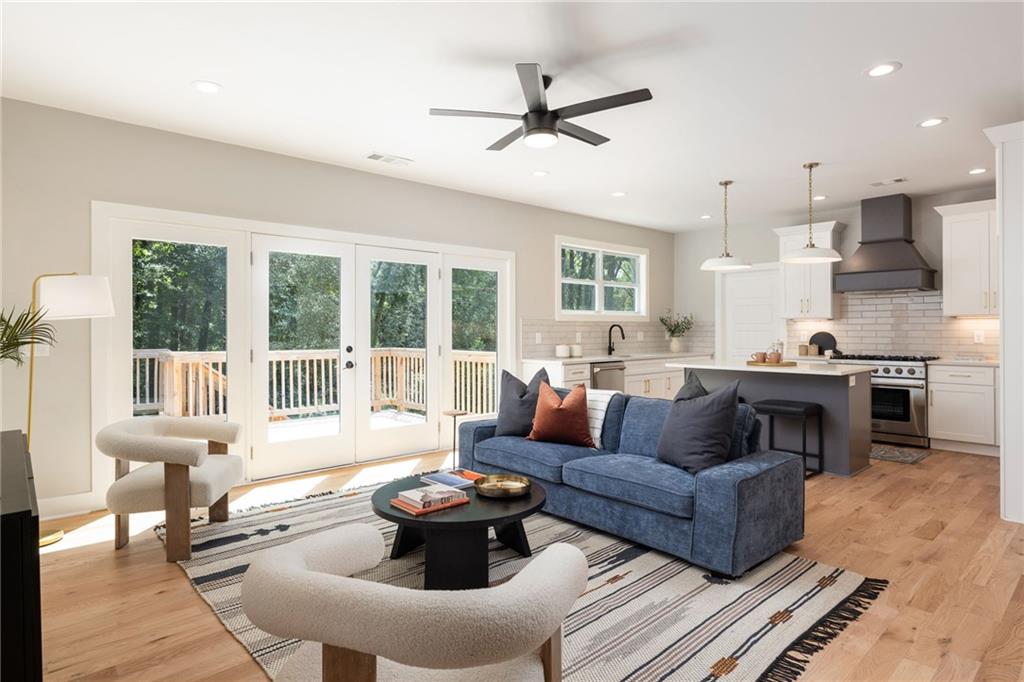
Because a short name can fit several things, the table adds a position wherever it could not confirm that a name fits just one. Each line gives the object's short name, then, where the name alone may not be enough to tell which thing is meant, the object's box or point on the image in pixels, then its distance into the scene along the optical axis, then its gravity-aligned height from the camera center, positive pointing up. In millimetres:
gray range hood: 5906 +892
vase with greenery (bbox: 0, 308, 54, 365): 3027 +56
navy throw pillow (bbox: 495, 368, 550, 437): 4012 -484
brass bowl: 2629 -707
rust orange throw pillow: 3766 -556
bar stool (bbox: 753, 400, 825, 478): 4574 -618
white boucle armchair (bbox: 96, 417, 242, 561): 2920 -768
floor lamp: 3166 +258
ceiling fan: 2758 +1210
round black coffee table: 2346 -860
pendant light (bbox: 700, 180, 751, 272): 5223 +699
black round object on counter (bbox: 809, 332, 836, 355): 6855 -50
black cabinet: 1147 -524
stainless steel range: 5730 -653
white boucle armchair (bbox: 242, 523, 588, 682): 964 -498
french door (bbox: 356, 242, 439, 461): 5148 -114
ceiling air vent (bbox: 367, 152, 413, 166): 4707 +1556
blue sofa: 2693 -816
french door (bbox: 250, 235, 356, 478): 4559 -122
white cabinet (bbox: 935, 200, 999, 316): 5508 +769
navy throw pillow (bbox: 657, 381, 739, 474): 2982 -516
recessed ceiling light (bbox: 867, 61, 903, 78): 3081 +1501
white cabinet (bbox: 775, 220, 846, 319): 6647 +678
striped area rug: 2061 -1184
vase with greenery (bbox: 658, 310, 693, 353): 8180 +150
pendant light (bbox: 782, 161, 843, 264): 4874 +717
